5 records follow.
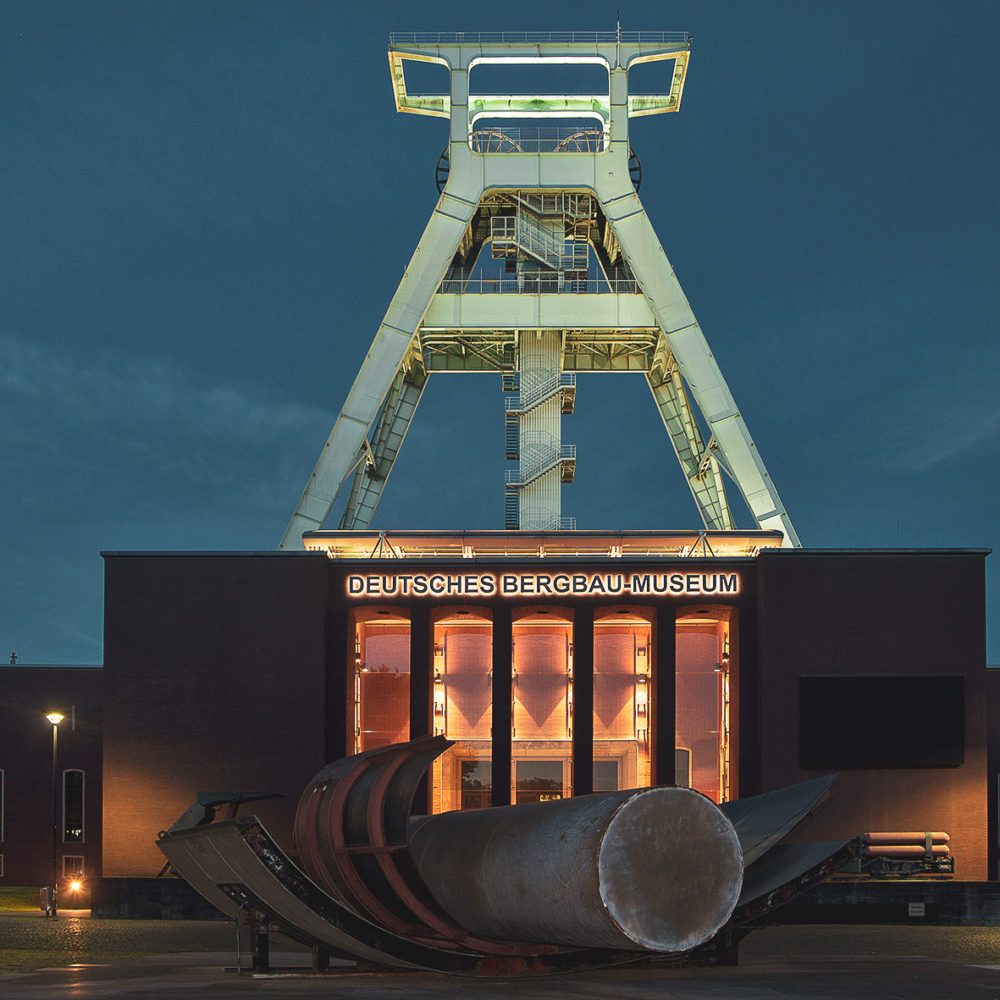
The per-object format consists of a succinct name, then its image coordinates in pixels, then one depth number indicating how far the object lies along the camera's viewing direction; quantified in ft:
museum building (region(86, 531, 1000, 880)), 127.13
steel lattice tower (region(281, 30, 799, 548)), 161.99
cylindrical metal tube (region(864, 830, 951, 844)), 125.49
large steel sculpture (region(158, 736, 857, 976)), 48.62
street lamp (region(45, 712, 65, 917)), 113.50
